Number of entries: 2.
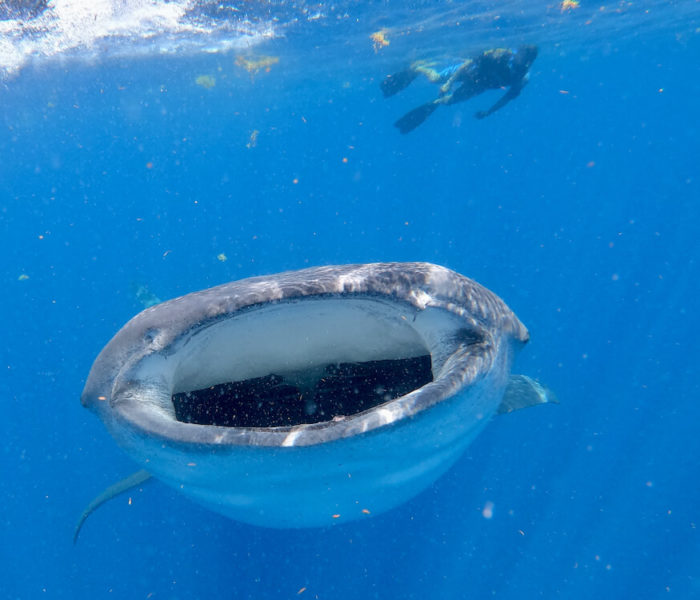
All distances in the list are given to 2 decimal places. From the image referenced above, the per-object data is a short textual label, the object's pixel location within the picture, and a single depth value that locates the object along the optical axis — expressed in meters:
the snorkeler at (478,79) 12.23
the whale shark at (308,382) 1.55
